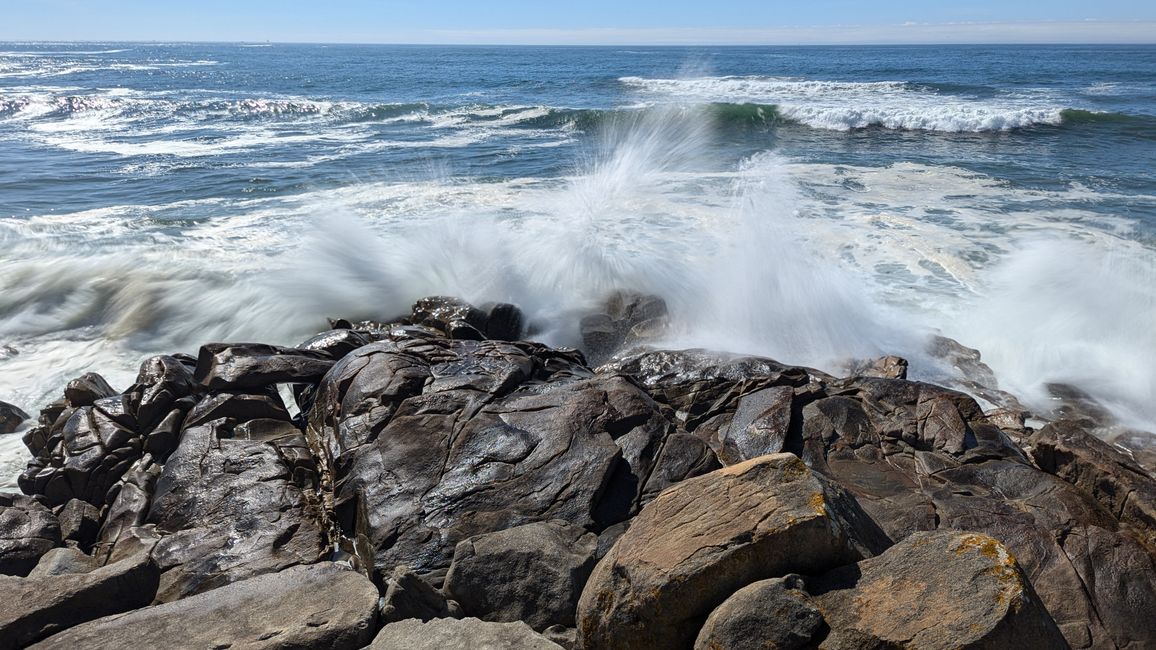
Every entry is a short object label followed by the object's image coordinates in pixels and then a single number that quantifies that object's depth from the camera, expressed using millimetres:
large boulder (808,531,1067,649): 2428
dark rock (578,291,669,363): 7645
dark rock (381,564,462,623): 3324
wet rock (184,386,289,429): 5434
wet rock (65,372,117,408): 6074
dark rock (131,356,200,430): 5555
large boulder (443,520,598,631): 3467
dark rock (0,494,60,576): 4441
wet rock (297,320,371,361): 6598
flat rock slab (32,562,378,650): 3102
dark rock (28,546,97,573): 4087
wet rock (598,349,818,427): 5668
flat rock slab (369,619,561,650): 2959
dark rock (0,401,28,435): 6391
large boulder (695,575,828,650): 2559
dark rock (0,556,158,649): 3312
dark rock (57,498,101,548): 4715
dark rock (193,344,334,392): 5770
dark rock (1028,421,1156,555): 4109
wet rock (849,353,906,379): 6484
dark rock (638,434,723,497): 4434
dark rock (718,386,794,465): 4871
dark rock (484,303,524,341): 7723
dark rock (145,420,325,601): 4176
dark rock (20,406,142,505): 5105
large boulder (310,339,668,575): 4227
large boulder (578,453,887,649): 2787
